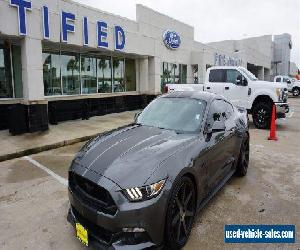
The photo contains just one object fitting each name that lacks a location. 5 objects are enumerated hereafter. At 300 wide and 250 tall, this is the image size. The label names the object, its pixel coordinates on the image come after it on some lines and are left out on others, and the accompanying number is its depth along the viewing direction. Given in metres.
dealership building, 9.76
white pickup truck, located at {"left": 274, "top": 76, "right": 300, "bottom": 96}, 31.90
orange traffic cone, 9.41
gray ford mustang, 2.82
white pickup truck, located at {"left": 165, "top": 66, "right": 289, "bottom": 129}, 11.20
